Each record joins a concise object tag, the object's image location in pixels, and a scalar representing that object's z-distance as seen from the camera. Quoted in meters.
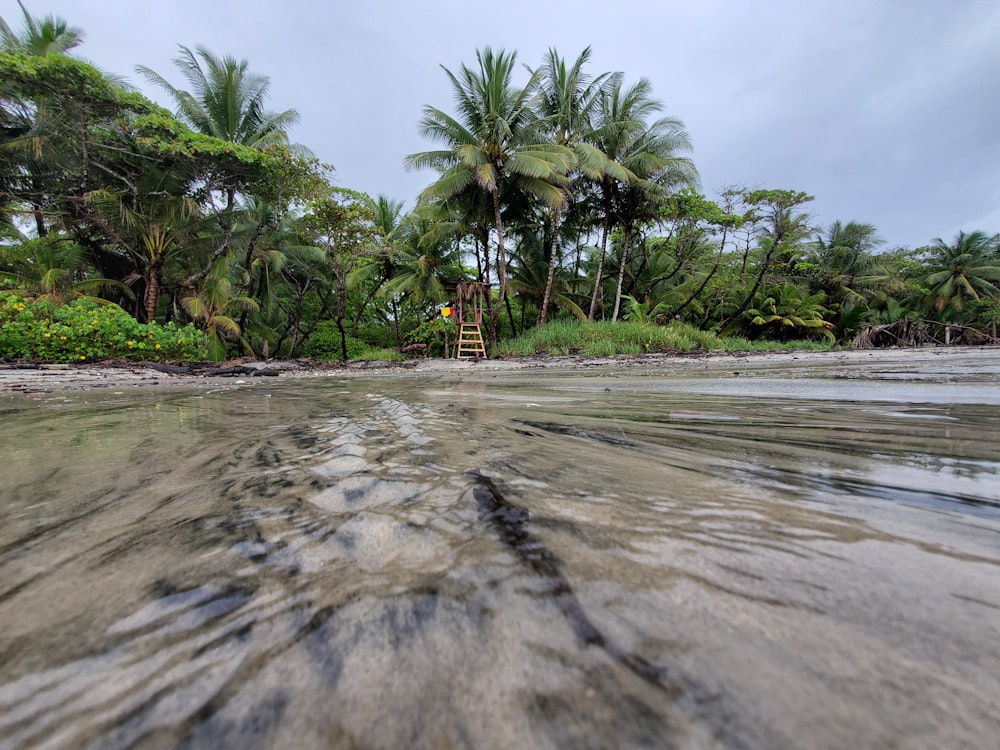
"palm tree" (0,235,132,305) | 10.85
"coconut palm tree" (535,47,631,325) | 14.09
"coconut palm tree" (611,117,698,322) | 14.07
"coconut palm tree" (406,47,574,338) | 12.58
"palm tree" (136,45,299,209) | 13.26
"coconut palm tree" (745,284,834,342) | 17.41
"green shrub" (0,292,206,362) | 7.73
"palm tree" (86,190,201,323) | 11.04
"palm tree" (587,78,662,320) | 14.18
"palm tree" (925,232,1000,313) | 21.02
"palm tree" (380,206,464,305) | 14.84
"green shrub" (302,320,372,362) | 19.49
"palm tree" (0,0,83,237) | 10.13
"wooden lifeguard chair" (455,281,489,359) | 13.63
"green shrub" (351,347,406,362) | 15.38
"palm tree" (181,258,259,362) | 11.62
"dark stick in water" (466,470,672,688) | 0.42
